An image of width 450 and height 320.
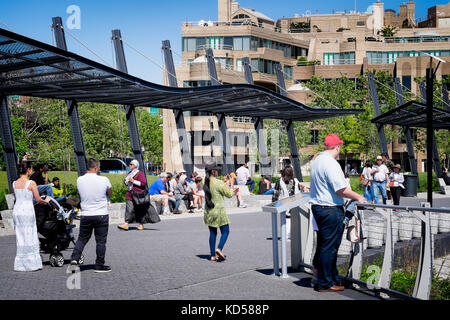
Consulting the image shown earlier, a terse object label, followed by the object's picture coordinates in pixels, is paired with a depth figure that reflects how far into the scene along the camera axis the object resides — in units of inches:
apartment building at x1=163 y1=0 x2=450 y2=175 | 2812.5
